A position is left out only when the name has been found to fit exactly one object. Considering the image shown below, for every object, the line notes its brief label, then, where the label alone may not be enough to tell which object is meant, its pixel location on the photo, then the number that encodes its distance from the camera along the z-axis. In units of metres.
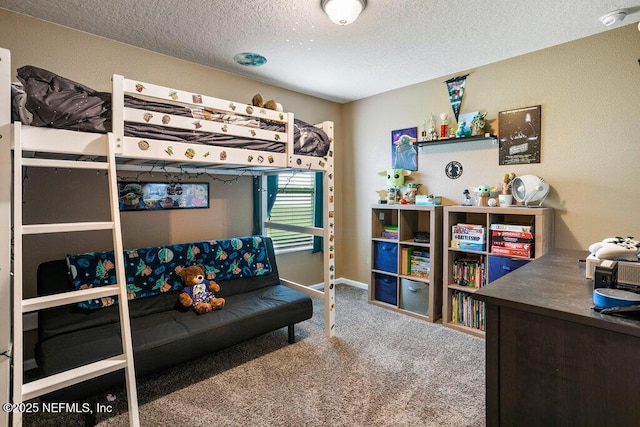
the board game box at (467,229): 2.87
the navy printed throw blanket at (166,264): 2.27
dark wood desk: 0.98
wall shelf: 2.98
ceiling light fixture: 1.98
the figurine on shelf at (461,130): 3.11
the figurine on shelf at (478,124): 3.00
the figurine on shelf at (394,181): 3.63
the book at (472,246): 2.85
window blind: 3.80
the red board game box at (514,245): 2.57
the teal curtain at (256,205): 3.54
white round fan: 2.66
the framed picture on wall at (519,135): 2.80
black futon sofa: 1.77
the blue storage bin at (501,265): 2.65
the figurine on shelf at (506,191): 2.80
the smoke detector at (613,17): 2.12
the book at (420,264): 3.26
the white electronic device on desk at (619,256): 1.25
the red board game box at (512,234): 2.57
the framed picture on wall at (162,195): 2.69
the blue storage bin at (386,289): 3.48
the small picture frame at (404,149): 3.63
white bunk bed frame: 1.33
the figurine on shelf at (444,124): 3.27
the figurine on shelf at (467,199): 3.07
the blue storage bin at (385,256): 3.45
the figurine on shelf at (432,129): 3.34
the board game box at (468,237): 2.86
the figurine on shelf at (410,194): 3.51
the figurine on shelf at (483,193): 2.96
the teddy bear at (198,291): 2.44
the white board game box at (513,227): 2.57
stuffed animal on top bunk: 2.42
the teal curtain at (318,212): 4.05
